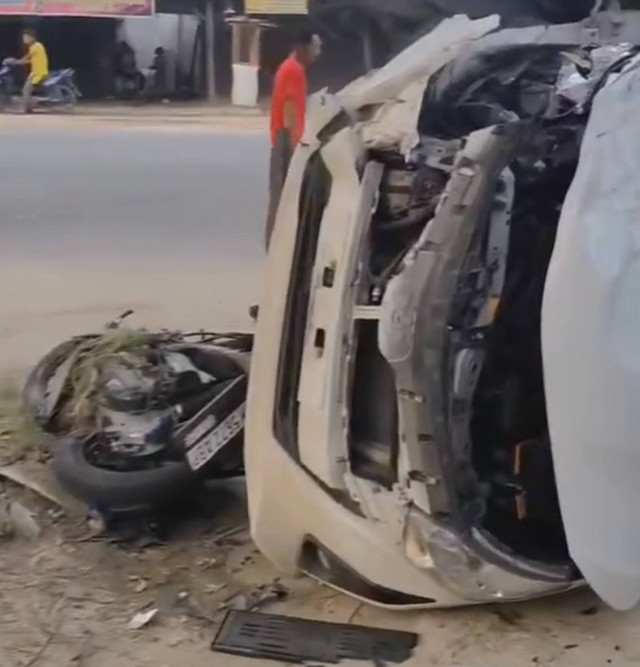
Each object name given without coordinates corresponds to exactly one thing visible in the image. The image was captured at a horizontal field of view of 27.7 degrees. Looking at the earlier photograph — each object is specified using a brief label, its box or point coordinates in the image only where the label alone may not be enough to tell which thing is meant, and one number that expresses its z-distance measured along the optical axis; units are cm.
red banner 1955
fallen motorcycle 406
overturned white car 290
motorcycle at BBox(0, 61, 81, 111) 1820
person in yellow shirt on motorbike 1803
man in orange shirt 679
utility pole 1952
